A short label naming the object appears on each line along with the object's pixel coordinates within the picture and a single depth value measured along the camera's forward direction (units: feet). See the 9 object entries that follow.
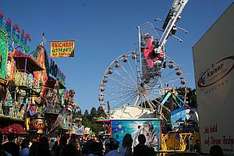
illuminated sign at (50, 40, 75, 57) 90.91
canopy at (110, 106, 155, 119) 83.20
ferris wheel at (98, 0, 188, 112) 87.97
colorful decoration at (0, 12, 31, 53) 66.54
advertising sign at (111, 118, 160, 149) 48.40
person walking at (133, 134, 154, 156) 18.80
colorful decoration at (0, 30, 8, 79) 61.33
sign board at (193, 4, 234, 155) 17.81
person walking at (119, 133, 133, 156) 19.06
